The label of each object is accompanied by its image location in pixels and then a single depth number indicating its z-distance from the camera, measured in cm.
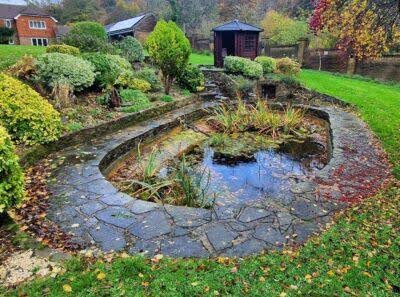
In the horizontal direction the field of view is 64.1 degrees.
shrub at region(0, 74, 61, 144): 515
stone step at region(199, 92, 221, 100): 1145
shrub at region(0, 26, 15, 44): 2611
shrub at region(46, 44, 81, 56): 940
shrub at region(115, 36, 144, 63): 1467
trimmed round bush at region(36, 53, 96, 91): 750
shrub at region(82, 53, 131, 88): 871
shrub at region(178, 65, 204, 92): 1145
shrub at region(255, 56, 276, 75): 1548
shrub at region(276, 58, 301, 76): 1546
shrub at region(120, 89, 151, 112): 834
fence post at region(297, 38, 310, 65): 2092
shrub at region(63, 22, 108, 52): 1160
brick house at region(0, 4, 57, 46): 3578
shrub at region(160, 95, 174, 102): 954
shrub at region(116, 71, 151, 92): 945
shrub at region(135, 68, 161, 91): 1062
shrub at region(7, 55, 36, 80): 760
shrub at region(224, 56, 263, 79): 1417
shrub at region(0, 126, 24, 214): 324
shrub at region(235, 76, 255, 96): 1270
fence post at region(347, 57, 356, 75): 1765
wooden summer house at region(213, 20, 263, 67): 1700
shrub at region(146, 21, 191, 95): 926
